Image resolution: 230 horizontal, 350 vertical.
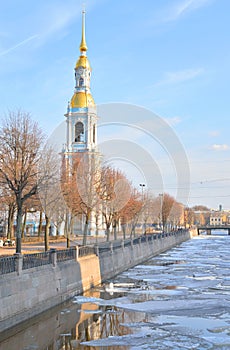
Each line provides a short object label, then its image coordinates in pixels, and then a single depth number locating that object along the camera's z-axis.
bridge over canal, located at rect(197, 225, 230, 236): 144.00
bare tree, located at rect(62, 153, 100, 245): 41.47
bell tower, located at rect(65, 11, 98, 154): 72.88
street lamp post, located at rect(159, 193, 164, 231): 96.06
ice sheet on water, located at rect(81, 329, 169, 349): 16.41
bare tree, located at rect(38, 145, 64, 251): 35.75
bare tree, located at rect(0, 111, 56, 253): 31.16
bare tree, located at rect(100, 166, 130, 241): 51.34
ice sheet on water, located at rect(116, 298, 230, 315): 22.19
